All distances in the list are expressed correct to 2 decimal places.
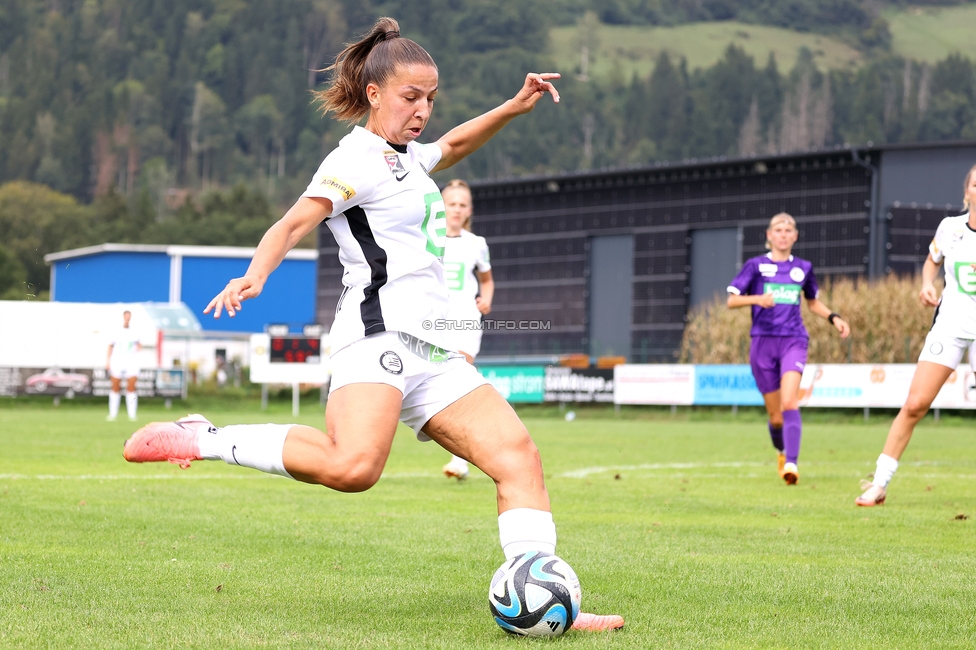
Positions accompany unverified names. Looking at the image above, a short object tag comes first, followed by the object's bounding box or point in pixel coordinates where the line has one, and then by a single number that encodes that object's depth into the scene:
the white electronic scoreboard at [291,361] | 30.31
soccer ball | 4.61
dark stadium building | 43.62
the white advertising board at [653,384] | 31.27
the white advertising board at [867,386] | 26.06
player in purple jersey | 11.67
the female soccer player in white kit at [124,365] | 25.36
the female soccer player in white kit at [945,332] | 9.07
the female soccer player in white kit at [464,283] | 11.40
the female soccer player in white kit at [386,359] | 4.71
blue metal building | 77.00
